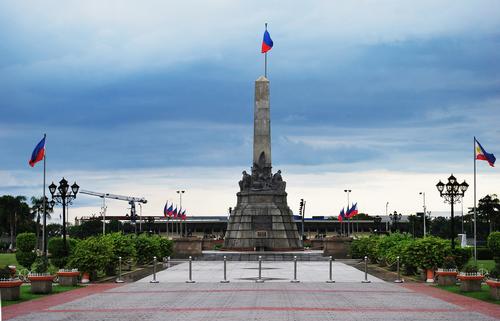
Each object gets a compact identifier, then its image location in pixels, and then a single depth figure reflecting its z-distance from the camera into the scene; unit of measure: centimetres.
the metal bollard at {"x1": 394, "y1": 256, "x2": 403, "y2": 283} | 3395
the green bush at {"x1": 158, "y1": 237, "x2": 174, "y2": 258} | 5331
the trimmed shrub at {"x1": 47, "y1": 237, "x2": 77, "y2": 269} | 3675
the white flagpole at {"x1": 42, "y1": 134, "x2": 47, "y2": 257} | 4381
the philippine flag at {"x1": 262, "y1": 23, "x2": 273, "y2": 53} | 6950
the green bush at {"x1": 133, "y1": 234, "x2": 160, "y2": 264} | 4714
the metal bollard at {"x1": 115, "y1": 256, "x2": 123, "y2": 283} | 3454
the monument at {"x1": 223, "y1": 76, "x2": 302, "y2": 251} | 6675
